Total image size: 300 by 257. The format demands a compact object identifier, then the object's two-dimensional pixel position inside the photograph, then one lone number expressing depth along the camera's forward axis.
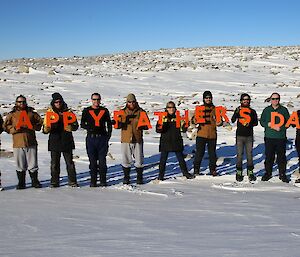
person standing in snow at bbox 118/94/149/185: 9.37
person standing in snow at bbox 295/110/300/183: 9.47
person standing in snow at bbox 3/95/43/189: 8.70
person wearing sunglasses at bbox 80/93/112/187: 8.95
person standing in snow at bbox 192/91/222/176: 10.09
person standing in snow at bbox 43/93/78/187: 8.85
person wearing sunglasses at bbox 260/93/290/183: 9.47
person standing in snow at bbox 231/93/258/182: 9.62
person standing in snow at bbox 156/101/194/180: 9.67
